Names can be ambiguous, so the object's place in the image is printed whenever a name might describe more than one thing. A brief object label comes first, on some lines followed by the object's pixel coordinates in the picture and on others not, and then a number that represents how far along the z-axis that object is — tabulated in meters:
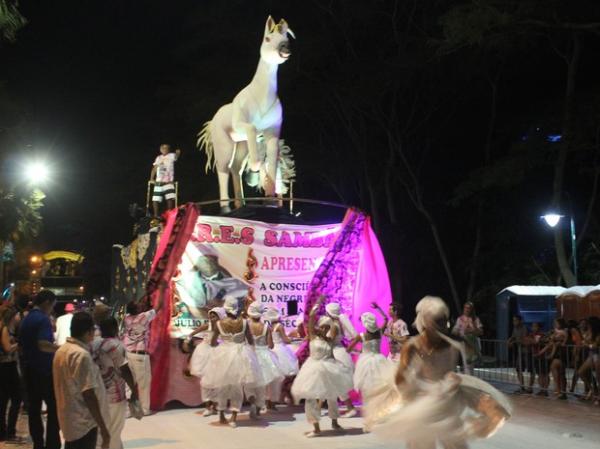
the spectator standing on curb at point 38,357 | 7.76
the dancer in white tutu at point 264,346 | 11.94
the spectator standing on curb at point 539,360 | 14.90
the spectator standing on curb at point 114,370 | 6.91
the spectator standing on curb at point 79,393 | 5.62
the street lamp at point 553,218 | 20.45
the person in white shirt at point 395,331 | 13.73
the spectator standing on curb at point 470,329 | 16.94
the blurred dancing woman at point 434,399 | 5.76
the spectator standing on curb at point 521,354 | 15.36
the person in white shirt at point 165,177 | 16.11
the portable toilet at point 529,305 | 21.03
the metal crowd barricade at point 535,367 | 14.35
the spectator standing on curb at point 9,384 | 9.54
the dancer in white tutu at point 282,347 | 12.80
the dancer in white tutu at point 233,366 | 11.15
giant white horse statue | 15.70
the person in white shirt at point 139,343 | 12.02
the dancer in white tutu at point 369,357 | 11.39
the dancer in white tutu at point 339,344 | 11.41
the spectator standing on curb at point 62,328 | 12.99
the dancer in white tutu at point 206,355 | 11.80
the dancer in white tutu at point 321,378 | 10.40
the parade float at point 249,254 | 13.23
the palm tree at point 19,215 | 14.44
